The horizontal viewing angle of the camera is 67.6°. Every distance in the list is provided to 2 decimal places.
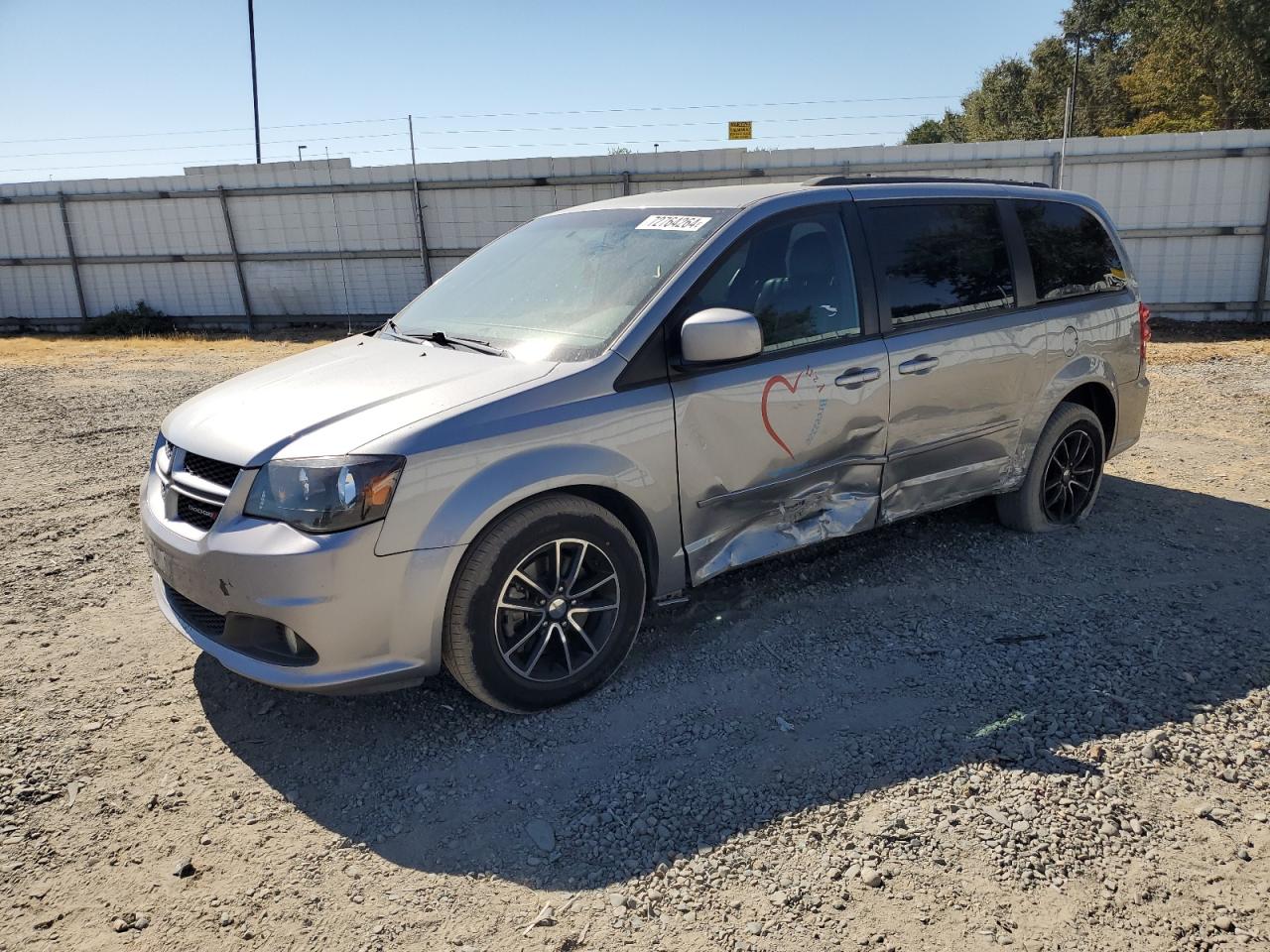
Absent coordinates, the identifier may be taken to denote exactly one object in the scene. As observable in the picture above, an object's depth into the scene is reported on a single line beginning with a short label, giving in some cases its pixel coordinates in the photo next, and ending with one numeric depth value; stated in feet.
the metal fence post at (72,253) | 56.90
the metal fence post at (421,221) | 51.08
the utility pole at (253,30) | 87.35
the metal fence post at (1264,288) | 42.19
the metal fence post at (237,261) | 54.34
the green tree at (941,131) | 231.30
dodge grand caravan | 10.22
